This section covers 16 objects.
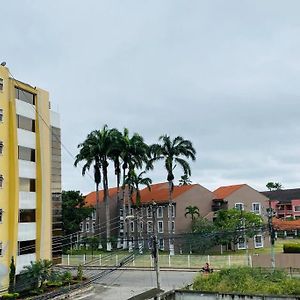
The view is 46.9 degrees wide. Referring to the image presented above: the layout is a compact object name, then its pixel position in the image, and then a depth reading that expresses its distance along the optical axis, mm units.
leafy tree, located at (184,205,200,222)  42413
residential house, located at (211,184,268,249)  43420
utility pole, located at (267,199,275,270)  23609
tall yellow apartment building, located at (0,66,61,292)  24203
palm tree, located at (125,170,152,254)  42447
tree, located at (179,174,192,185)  73113
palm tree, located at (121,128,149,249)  42184
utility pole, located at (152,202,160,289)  18276
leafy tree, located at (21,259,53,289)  23883
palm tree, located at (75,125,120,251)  42244
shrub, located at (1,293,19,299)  21881
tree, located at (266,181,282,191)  108343
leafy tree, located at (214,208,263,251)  37563
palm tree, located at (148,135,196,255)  40121
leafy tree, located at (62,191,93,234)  45890
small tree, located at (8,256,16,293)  23345
